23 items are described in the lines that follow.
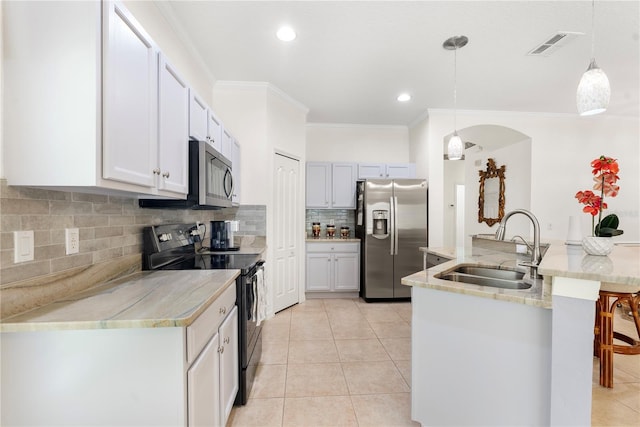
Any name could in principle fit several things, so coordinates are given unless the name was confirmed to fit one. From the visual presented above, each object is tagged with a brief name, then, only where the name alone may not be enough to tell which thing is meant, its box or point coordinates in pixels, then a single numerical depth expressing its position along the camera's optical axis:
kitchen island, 1.19
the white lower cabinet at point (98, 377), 0.95
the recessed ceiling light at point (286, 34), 2.37
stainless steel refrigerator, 4.09
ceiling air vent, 2.38
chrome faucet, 1.66
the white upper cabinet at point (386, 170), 4.58
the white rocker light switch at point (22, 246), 1.03
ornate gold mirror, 4.85
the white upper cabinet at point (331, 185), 4.49
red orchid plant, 1.87
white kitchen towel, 2.05
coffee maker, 2.78
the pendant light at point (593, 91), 1.59
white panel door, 3.56
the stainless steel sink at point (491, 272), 1.90
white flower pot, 1.69
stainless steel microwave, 1.78
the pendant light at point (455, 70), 2.49
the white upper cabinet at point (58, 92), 0.99
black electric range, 1.82
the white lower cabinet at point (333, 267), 4.22
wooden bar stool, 2.02
